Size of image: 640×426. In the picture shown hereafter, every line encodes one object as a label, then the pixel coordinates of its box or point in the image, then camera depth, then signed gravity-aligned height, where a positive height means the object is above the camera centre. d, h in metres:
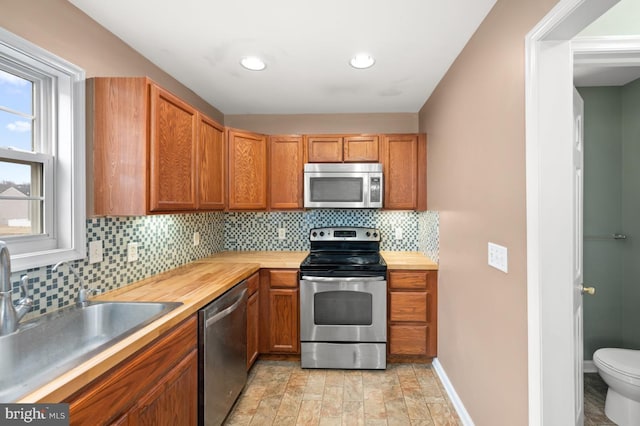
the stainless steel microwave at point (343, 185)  3.02 +0.25
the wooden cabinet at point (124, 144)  1.72 +0.37
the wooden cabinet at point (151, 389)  1.02 -0.68
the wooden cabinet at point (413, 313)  2.75 -0.89
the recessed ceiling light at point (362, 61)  2.13 +1.04
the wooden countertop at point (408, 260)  2.75 -0.45
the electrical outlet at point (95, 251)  1.74 -0.22
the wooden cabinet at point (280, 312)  2.80 -0.89
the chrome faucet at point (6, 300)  1.23 -0.34
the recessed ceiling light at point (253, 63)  2.18 +1.05
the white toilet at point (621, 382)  1.85 -1.02
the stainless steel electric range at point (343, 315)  2.70 -0.89
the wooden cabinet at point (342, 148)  3.15 +0.63
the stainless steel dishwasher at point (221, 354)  1.74 -0.88
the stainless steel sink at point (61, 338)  1.08 -0.53
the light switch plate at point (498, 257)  1.50 -0.23
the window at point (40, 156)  1.42 +0.28
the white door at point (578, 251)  1.58 -0.21
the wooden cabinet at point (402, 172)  3.12 +0.39
